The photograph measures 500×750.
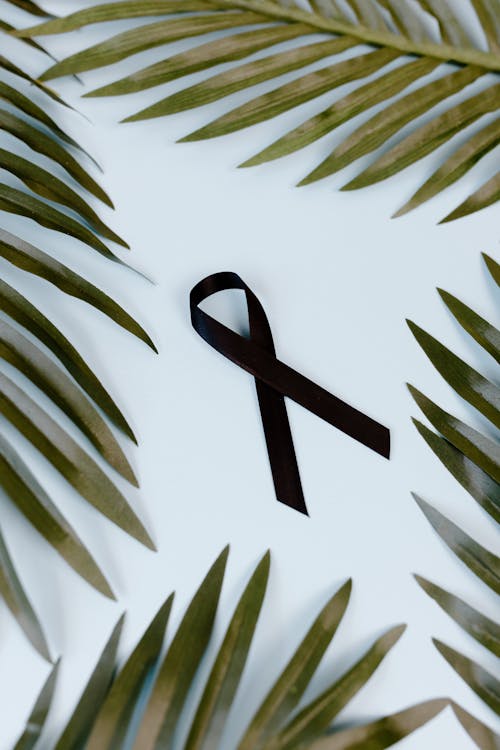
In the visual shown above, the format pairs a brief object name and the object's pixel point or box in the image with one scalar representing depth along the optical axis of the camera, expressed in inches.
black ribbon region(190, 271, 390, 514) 23.4
